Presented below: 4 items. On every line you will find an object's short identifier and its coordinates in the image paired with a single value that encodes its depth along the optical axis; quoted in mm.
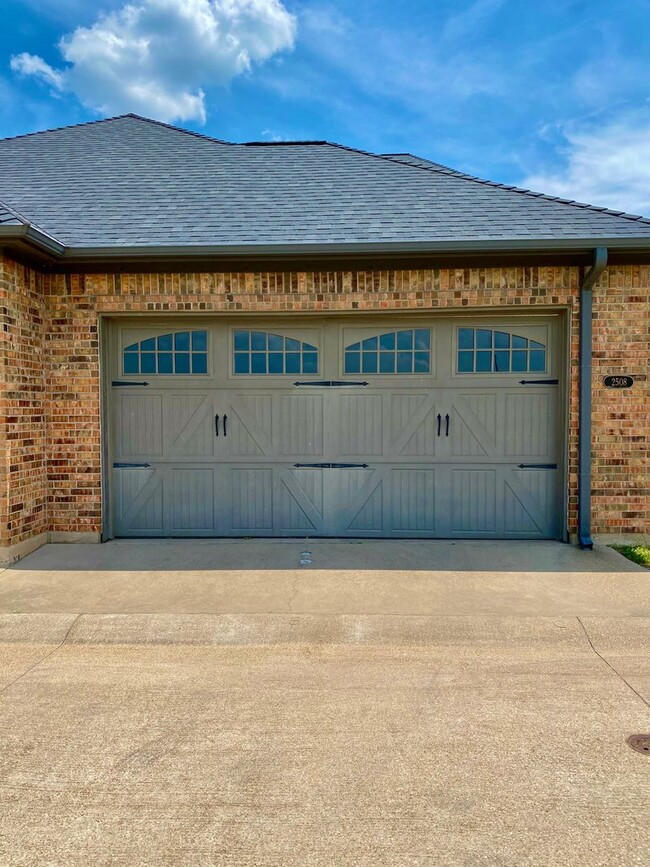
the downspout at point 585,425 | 6055
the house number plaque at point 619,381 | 6102
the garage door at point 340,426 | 6387
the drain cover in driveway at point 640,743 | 2781
